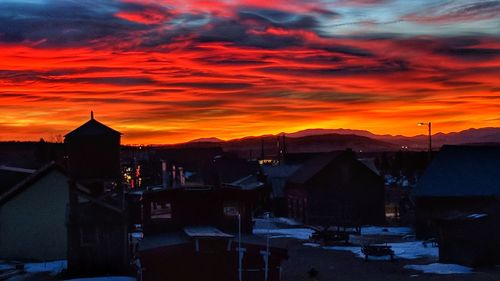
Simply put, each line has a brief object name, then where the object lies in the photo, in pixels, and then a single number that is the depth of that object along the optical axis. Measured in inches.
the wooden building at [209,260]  1169.4
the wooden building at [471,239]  1608.0
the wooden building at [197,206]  1349.7
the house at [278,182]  3154.5
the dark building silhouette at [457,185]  1972.2
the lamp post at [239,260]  1115.7
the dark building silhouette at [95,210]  1492.4
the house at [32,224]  1806.1
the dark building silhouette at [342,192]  2689.5
